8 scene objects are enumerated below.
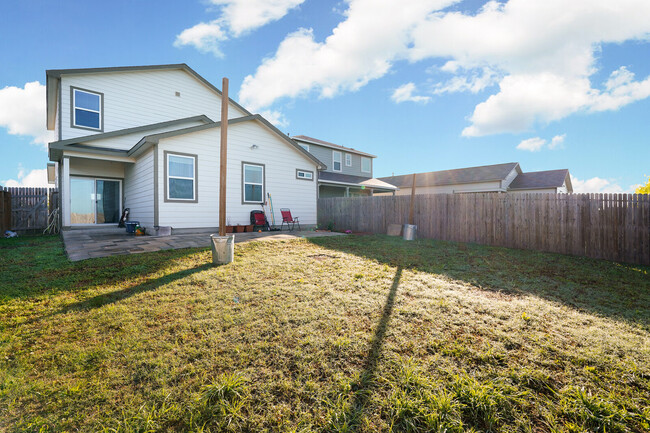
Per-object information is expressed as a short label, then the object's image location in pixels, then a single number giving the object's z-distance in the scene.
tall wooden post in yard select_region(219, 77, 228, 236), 4.95
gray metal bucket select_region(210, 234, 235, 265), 4.72
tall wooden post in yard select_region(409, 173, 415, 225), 9.10
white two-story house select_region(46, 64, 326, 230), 8.81
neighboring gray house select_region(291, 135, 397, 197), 17.92
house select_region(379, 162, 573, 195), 20.66
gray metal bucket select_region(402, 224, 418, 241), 8.77
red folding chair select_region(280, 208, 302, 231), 10.71
